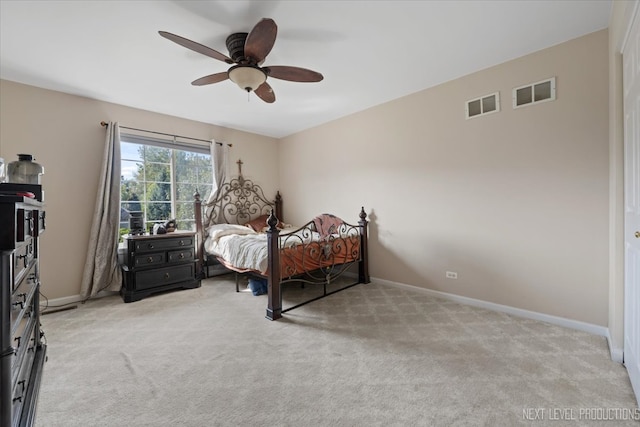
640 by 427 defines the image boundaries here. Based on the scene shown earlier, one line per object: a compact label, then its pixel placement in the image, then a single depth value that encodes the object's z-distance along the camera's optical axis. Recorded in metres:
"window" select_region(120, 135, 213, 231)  3.86
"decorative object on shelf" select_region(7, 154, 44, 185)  1.94
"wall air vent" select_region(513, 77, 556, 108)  2.50
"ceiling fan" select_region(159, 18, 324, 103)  1.89
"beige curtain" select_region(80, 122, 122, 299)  3.39
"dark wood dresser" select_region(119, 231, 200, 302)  3.35
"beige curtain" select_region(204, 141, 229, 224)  4.46
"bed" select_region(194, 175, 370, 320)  2.91
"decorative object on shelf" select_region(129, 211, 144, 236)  3.54
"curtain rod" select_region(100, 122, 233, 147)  3.52
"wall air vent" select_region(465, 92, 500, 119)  2.82
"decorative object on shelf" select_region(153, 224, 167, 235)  3.71
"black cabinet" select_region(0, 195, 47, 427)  0.93
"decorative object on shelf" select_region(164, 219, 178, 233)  3.86
